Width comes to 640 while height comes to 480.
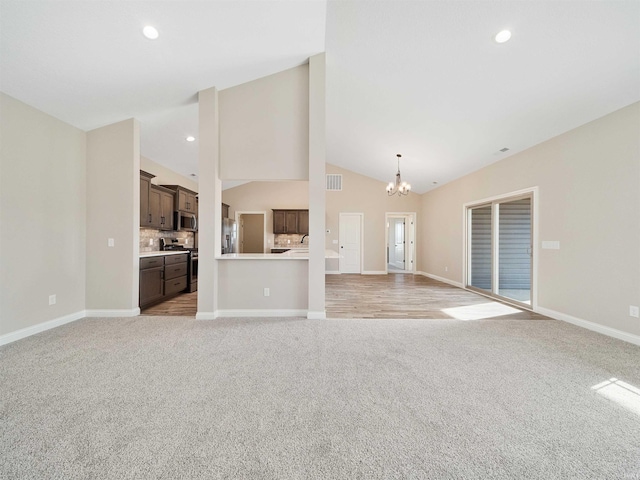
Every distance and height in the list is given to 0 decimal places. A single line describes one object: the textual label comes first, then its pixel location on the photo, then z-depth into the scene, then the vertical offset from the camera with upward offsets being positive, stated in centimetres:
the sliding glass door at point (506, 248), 498 -16
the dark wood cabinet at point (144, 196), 444 +72
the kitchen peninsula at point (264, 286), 383 -70
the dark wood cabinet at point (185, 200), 559 +87
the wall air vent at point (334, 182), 857 +187
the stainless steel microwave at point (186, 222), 563 +37
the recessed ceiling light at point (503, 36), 263 +208
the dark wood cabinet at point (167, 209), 516 +59
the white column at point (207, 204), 368 +48
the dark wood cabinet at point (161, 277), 412 -69
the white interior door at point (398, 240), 1191 -5
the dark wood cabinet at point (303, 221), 835 +56
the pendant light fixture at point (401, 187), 601 +122
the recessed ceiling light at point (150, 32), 253 +202
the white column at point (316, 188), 366 +71
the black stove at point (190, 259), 548 -46
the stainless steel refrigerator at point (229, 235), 666 +9
